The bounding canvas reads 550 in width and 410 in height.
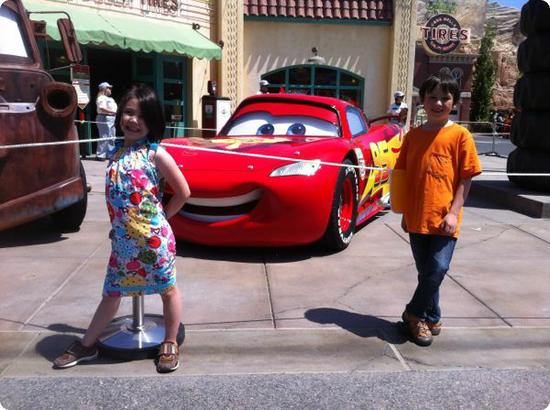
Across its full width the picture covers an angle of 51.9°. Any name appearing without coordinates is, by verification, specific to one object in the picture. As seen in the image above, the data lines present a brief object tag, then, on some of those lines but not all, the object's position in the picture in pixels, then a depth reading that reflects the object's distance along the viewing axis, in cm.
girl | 277
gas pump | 1456
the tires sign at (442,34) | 3067
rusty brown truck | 443
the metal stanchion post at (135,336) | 304
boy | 313
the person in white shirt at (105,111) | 1179
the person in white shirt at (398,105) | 1230
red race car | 463
